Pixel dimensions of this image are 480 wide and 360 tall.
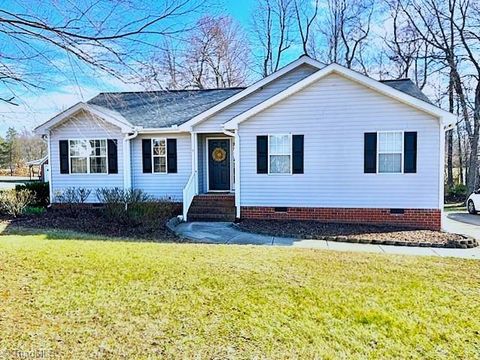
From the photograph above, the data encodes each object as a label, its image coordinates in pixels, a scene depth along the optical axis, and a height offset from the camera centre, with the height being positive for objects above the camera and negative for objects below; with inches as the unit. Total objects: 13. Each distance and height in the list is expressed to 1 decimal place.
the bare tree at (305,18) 1153.4 +455.7
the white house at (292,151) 444.5 +18.0
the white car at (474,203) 693.3 -79.6
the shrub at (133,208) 452.4 -53.7
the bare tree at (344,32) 1145.4 +415.2
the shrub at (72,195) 565.9 -44.4
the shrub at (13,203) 506.0 -49.3
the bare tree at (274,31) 1133.7 +415.9
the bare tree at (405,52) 1053.8 +332.0
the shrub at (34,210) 533.6 -64.3
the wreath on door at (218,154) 586.9 +16.5
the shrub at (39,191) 616.7 -41.3
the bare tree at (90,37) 175.8 +65.1
